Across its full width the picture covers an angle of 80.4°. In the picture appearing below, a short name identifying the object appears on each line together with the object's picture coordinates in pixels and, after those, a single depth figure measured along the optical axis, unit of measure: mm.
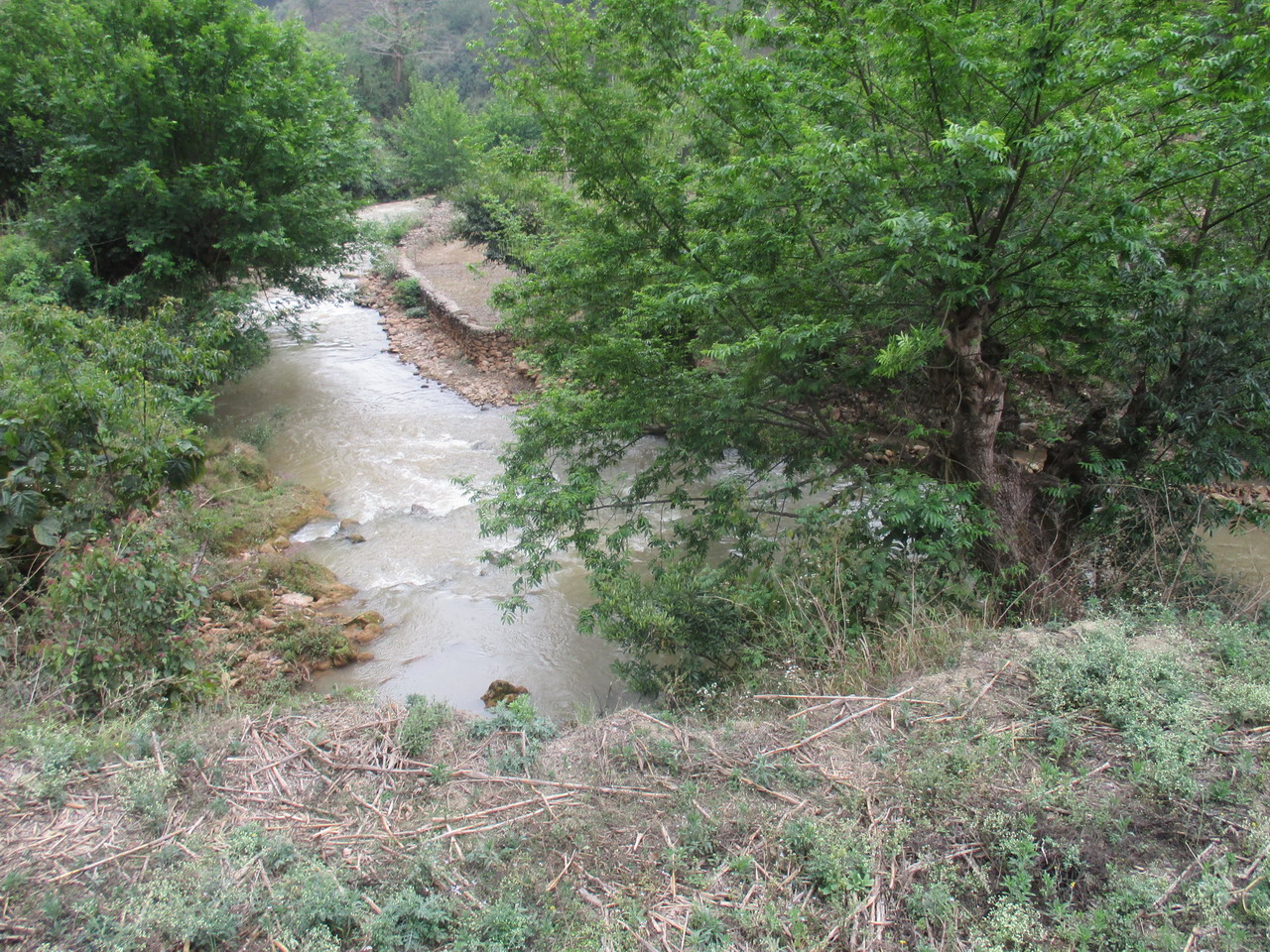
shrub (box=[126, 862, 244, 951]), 2418
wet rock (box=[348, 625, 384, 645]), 7062
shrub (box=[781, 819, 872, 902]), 2605
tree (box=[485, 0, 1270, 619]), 4461
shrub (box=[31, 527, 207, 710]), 4207
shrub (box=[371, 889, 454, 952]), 2475
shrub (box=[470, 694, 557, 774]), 3502
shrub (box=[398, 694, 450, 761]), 3666
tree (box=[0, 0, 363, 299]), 10008
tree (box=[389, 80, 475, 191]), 30594
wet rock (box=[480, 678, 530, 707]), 6023
